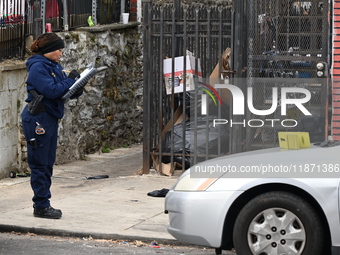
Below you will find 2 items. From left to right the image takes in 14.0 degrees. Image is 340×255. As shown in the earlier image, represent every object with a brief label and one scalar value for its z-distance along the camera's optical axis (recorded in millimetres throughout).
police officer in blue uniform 13757
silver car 10035
